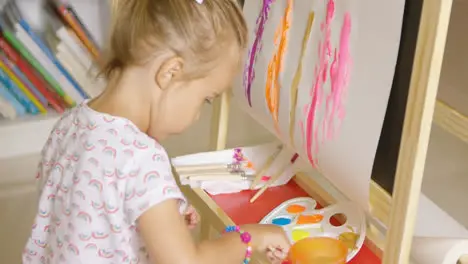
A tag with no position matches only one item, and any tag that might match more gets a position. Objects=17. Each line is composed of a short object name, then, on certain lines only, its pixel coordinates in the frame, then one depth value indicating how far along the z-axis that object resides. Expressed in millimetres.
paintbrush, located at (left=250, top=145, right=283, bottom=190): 1620
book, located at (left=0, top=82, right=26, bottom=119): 2375
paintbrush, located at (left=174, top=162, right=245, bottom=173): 1648
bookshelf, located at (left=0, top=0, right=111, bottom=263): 2225
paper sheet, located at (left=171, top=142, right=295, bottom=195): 1607
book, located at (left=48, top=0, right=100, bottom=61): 2347
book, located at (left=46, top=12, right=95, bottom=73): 2358
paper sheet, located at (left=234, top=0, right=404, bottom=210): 1293
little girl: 1276
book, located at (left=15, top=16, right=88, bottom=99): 2301
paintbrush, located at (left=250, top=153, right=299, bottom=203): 1592
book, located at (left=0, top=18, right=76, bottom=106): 2288
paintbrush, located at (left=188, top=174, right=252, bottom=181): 1618
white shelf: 2404
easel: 1201
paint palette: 1473
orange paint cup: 1416
